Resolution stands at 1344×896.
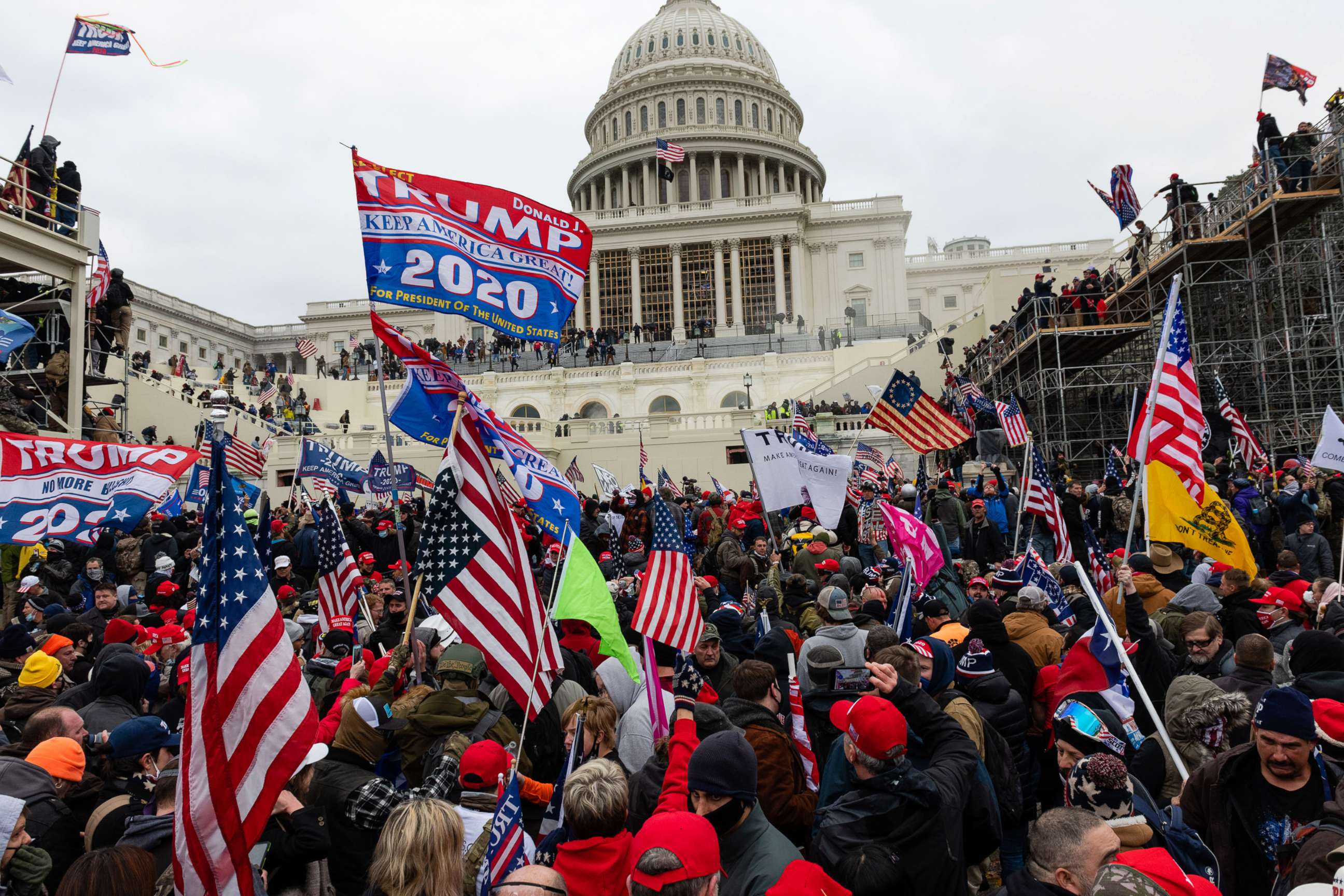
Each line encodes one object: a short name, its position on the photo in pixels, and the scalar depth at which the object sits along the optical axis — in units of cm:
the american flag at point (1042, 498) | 915
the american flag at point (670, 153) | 5453
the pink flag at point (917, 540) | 808
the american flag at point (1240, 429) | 1369
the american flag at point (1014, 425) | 1507
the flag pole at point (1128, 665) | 411
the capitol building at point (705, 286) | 4128
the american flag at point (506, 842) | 330
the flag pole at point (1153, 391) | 732
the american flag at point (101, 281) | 2328
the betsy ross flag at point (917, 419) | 1392
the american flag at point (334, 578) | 806
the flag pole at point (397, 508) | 571
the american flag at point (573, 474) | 1535
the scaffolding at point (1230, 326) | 1886
